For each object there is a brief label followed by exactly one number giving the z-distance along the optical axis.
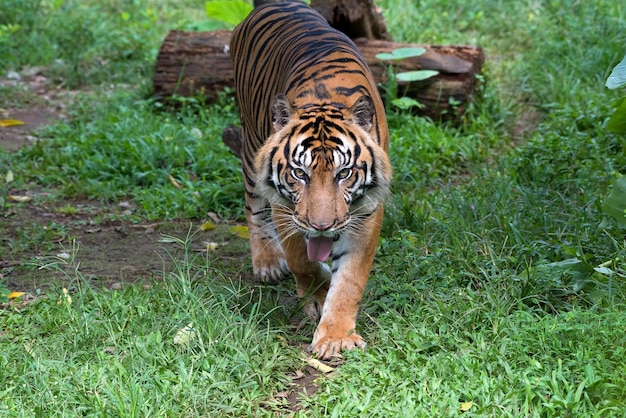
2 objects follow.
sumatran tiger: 7.13
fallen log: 13.34
